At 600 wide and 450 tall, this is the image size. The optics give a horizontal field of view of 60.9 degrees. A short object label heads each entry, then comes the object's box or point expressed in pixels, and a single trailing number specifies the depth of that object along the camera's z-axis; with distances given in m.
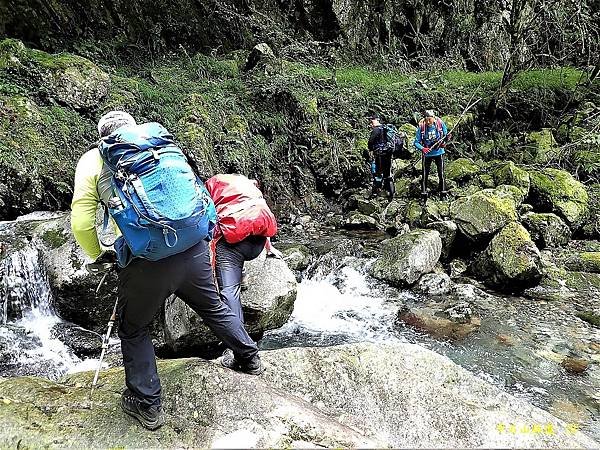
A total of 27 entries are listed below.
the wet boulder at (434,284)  8.91
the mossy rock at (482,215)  10.12
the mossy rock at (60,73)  11.16
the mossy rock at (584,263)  10.25
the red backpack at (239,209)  4.50
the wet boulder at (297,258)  9.68
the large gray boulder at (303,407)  3.38
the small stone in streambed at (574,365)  6.44
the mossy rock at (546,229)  11.29
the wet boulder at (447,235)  10.38
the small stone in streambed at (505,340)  7.18
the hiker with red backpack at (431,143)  12.85
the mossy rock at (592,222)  12.34
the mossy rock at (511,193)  11.98
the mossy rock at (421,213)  11.23
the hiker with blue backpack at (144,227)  3.06
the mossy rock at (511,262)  8.85
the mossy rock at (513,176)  13.10
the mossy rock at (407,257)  9.15
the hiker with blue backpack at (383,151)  13.56
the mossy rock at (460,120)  18.42
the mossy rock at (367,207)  13.49
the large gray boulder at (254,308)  5.66
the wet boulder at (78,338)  6.24
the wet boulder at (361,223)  12.68
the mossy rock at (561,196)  12.39
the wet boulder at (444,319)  7.48
